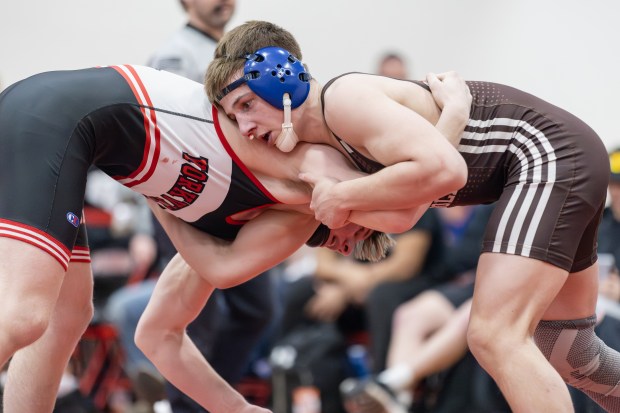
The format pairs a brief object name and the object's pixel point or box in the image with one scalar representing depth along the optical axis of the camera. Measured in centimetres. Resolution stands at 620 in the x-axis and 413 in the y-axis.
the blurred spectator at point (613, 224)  990
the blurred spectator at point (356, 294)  1164
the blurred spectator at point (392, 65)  1448
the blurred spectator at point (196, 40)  896
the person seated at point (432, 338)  1041
